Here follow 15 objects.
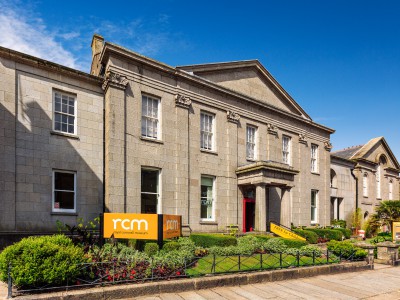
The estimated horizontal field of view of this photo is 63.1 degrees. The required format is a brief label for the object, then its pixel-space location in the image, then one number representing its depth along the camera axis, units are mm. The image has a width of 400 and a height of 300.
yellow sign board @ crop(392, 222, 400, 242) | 22812
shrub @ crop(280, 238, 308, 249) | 18234
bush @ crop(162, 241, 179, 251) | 13355
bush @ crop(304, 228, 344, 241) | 25141
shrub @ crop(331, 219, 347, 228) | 31812
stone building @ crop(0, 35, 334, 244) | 15469
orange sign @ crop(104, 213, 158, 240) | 12391
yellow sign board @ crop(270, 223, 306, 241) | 21594
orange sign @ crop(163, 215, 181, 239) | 12938
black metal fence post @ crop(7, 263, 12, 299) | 8095
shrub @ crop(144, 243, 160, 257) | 12583
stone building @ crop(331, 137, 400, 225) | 34406
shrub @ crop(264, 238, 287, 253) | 16656
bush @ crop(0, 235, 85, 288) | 8438
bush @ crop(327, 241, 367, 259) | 15719
